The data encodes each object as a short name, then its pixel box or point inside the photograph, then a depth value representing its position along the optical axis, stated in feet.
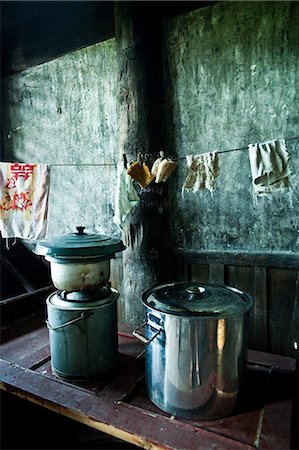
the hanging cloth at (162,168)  9.00
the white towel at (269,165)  8.41
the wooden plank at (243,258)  9.82
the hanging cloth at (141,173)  9.39
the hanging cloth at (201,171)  9.23
